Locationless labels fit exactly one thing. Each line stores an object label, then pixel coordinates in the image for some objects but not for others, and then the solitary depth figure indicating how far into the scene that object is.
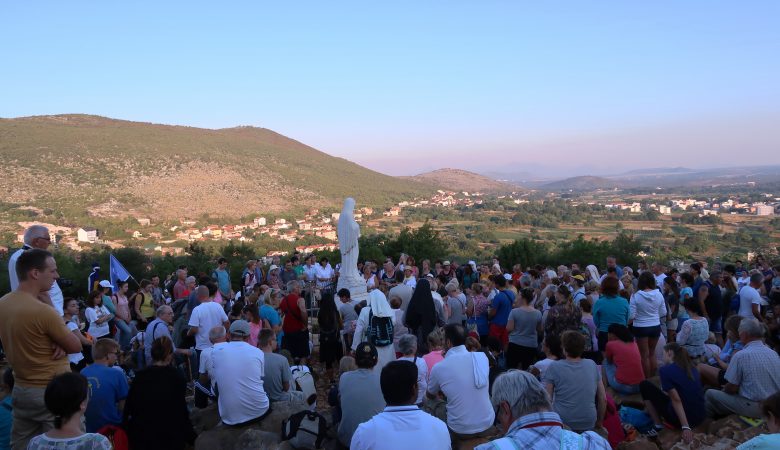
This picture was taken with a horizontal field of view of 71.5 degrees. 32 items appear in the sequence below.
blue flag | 11.48
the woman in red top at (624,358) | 6.04
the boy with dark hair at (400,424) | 3.04
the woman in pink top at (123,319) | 8.95
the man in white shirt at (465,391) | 4.71
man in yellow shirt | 3.66
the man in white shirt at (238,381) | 5.07
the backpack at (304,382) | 6.00
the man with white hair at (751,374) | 5.19
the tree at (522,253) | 23.48
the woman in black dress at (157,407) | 4.73
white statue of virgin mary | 11.70
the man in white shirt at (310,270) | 13.12
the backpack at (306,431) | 4.74
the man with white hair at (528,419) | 2.58
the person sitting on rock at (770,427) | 2.98
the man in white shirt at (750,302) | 8.59
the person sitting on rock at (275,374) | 5.57
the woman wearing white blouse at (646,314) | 7.36
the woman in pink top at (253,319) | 7.37
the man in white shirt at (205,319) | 7.00
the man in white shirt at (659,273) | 10.45
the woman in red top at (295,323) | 8.44
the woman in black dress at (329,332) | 8.30
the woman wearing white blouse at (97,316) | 8.28
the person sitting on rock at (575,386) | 4.61
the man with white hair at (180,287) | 9.80
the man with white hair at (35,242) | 4.42
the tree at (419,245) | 23.19
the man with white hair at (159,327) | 6.58
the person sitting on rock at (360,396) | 4.72
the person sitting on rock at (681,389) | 5.25
